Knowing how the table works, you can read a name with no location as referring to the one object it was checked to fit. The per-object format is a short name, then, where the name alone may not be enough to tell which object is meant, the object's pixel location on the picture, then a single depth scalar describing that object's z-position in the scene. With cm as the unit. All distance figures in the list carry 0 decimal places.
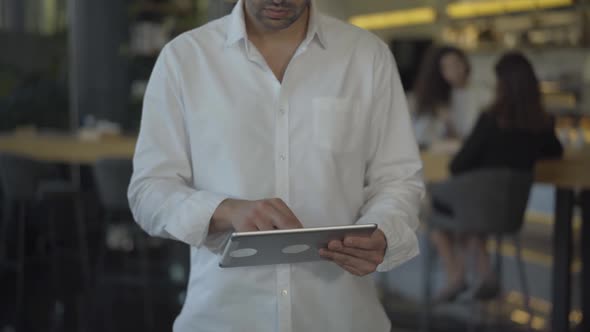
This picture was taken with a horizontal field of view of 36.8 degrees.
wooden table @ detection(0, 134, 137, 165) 570
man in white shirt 184
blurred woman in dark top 432
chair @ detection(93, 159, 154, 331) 509
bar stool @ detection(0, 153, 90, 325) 557
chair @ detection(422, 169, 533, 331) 427
